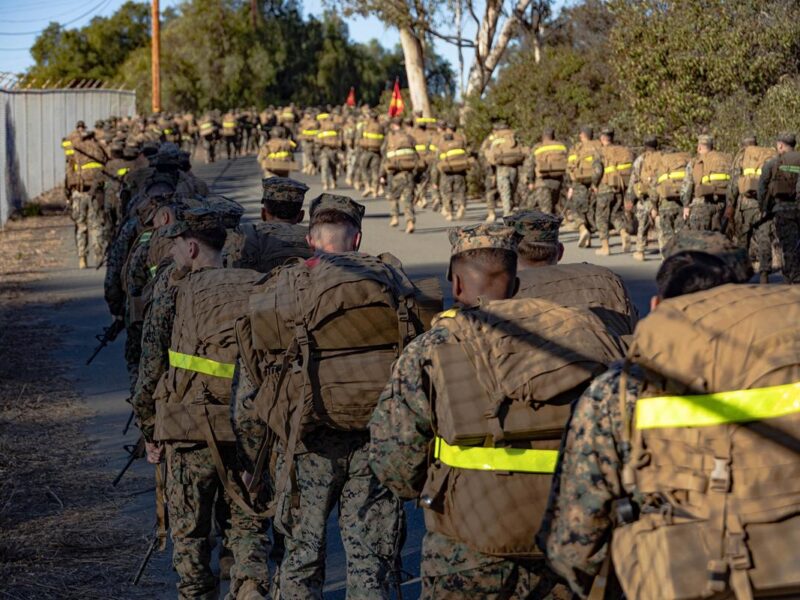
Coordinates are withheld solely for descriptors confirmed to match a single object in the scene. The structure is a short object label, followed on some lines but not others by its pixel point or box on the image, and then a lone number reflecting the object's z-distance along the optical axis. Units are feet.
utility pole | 157.54
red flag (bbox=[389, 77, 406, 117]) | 142.10
